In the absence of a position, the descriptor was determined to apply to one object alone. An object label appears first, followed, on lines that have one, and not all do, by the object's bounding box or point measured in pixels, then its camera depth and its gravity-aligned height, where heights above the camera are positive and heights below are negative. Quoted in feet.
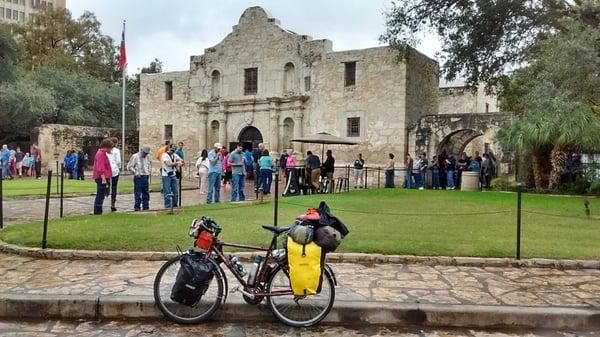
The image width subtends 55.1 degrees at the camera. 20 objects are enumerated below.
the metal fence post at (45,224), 25.68 -3.18
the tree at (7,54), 101.82 +18.00
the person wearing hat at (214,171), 47.44 -1.24
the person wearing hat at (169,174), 41.76 -1.34
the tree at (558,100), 45.44 +5.06
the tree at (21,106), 94.99 +8.14
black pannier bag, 17.03 -3.73
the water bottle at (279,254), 17.62 -2.98
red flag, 96.17 +16.99
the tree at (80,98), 118.93 +12.23
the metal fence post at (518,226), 25.29 -2.95
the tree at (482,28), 64.80 +15.78
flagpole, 99.18 +1.85
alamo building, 83.61 +9.95
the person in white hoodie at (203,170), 52.02 -1.29
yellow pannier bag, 16.83 -3.20
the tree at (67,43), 147.23 +30.06
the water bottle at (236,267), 17.88 -3.44
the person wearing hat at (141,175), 40.70 -1.41
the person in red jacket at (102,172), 36.99 -1.10
